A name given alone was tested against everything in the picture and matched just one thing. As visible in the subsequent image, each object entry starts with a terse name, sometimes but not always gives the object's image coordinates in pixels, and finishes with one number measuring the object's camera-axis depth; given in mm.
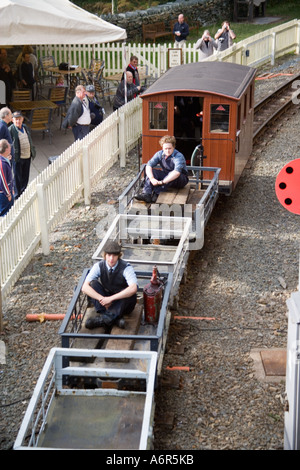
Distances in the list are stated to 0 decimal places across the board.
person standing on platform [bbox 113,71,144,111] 16566
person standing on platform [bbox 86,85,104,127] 14641
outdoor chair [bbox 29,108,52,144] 16078
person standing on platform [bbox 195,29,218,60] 22305
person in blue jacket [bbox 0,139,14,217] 10570
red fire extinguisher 8438
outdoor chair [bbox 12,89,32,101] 17681
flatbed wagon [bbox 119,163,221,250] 10953
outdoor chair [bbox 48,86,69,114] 17781
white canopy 12945
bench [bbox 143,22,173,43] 30938
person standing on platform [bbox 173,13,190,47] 25047
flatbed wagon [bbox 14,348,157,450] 6531
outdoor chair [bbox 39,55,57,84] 22194
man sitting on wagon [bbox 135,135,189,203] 11531
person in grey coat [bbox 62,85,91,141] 14188
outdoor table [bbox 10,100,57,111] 17234
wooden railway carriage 12680
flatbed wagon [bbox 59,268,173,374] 7539
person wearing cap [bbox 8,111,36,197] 12086
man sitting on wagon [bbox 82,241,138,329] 8070
